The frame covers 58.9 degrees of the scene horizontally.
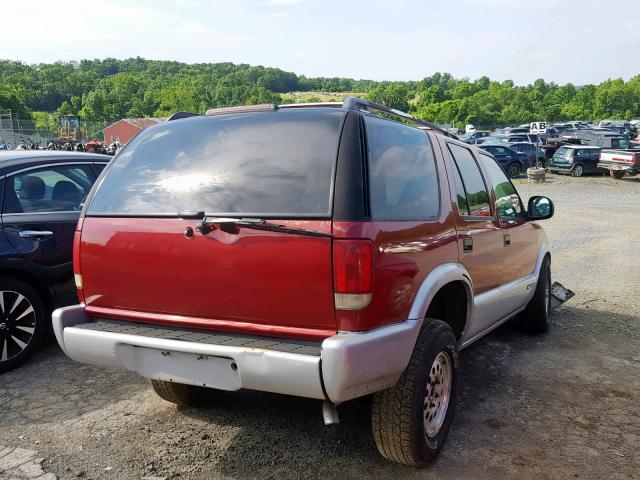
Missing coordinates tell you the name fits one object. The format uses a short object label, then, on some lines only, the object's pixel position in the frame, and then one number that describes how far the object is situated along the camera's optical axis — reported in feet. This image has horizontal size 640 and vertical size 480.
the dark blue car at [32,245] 14.52
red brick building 250.29
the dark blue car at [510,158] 88.92
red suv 8.27
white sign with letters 79.97
